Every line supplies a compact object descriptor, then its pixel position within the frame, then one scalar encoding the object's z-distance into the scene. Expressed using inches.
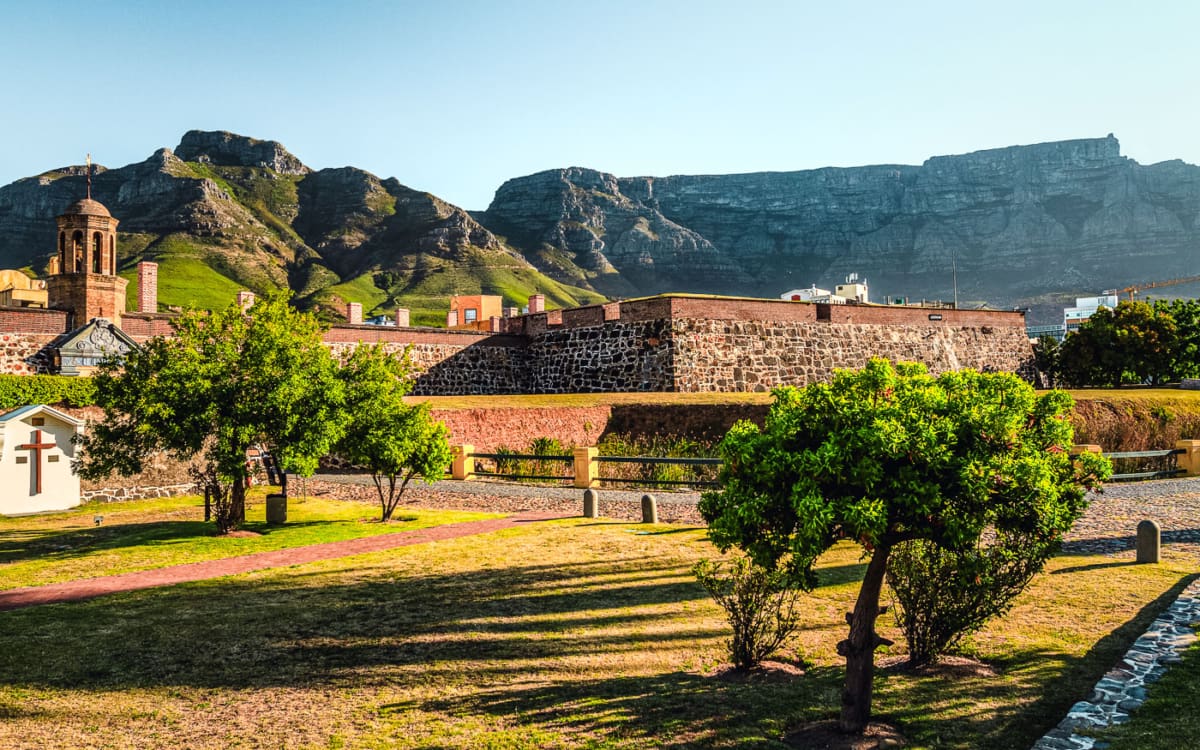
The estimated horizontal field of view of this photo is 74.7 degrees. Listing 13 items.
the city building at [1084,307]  4849.9
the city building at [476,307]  2524.6
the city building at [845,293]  2928.2
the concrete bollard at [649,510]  597.3
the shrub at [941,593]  276.7
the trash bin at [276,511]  618.5
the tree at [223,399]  529.0
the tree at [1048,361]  1719.5
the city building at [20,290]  1908.2
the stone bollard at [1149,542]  431.5
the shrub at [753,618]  284.5
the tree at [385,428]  599.5
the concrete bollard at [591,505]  624.7
